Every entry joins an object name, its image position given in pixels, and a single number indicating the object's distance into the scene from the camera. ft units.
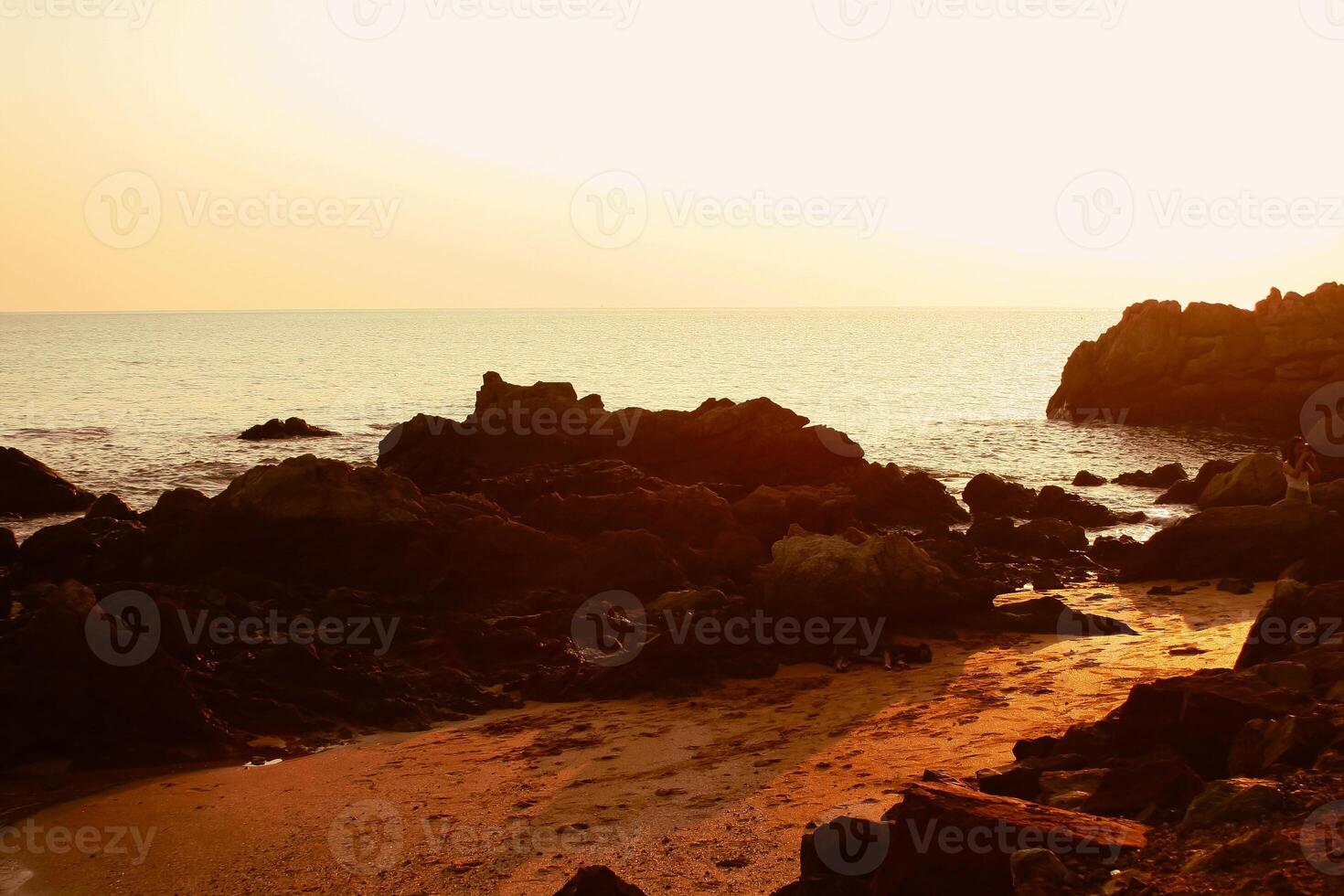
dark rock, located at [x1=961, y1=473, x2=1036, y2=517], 104.88
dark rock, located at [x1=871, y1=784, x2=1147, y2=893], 23.08
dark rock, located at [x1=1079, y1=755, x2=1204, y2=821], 25.48
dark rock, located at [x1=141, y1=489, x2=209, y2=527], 72.84
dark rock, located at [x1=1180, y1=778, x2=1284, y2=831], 23.02
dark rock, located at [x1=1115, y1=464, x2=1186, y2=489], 124.16
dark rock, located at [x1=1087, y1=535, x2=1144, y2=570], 78.69
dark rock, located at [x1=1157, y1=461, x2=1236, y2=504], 111.75
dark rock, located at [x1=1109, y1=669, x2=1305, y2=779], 28.22
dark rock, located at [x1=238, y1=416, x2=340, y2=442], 174.70
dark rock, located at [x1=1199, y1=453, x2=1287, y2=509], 90.99
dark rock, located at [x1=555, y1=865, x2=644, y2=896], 24.32
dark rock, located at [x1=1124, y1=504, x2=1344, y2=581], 67.21
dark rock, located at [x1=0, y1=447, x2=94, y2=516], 103.96
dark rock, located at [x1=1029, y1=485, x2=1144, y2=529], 98.58
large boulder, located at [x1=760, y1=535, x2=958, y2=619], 58.18
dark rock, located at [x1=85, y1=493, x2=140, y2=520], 86.86
